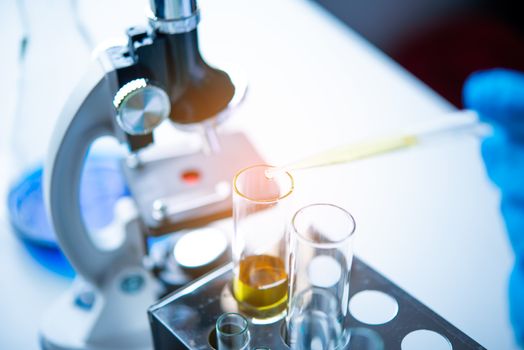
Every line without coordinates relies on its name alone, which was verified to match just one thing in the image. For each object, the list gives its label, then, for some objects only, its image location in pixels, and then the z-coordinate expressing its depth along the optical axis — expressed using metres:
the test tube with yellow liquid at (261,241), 0.54
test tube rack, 0.53
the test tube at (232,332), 0.50
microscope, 0.57
